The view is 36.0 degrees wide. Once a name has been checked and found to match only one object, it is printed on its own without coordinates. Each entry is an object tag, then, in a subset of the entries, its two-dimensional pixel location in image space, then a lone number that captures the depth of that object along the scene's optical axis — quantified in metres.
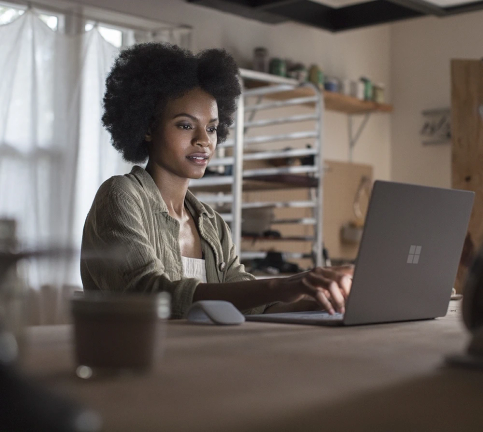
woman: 1.56
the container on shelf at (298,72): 4.83
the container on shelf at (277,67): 4.72
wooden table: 0.48
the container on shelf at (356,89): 5.23
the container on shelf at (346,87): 5.18
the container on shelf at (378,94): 5.45
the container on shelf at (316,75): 4.95
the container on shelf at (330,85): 5.04
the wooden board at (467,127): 3.37
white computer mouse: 1.16
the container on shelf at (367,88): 5.35
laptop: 1.17
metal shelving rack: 3.96
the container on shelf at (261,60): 4.68
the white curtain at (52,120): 3.58
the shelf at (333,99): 4.72
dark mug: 0.60
